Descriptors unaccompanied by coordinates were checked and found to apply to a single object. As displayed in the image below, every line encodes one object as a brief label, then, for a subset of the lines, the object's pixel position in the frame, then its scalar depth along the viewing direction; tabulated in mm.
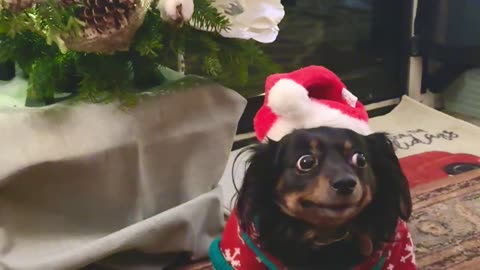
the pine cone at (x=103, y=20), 1229
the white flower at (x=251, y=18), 1365
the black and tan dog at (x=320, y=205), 1083
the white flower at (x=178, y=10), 1244
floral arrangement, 1231
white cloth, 1296
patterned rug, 1521
